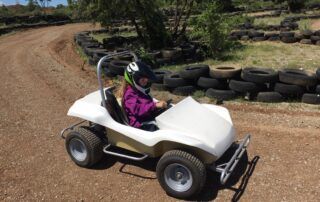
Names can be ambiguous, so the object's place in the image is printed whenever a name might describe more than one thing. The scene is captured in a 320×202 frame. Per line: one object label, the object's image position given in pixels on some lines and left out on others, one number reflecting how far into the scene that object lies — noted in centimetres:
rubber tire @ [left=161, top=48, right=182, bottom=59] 1138
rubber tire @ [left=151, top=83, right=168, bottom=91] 851
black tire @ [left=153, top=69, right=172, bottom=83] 852
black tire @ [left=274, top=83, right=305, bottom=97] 723
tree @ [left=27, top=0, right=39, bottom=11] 5122
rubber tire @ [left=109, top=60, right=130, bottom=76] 965
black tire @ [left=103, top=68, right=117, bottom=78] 995
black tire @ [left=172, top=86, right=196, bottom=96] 802
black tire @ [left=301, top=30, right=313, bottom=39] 1447
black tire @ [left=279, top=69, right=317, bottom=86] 709
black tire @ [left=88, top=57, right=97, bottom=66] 1196
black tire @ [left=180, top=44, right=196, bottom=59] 1207
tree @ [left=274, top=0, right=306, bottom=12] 2919
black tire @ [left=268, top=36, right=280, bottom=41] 1550
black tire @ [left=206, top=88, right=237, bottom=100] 766
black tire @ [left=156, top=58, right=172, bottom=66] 1120
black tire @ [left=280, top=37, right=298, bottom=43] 1484
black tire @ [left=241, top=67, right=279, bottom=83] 730
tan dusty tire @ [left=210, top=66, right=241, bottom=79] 757
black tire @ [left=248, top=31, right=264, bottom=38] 1606
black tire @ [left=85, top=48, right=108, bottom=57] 1164
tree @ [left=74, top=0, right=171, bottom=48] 1357
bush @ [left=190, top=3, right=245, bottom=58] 1191
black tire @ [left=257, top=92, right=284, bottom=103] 735
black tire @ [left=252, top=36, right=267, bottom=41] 1588
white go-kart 434
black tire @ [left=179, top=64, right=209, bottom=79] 785
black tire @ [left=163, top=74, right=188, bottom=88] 809
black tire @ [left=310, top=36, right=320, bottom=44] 1410
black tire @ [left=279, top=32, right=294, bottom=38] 1495
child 490
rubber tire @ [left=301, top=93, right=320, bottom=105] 712
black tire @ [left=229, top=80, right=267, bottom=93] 745
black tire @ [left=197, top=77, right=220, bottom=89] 777
